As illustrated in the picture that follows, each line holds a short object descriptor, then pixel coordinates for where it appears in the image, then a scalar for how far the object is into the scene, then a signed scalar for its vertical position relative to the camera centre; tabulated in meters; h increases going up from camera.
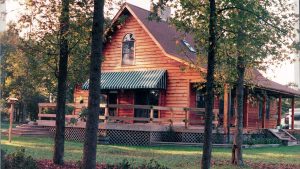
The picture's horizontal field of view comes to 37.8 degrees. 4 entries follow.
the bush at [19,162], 9.62 -1.09
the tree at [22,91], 44.71 +2.40
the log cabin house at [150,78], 26.25 +2.41
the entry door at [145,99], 27.82 +1.16
